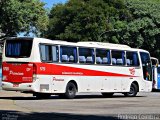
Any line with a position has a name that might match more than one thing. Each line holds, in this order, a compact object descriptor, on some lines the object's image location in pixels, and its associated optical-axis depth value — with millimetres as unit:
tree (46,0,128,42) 64062
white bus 23594
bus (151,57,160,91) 37766
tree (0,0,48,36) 51719
